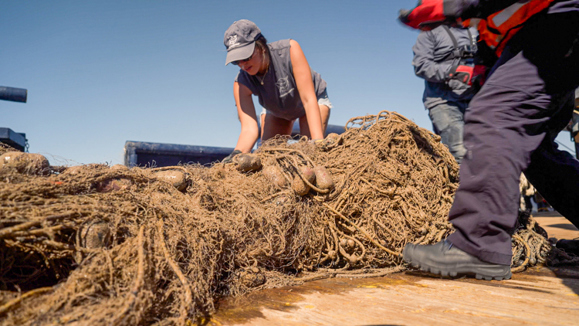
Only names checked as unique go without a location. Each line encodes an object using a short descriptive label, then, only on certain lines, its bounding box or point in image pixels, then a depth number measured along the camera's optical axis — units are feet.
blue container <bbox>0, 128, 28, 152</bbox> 12.59
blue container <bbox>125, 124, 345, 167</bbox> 18.53
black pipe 13.32
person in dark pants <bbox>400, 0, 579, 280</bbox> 5.87
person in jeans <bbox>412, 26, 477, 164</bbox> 12.39
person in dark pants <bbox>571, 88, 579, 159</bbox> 18.58
